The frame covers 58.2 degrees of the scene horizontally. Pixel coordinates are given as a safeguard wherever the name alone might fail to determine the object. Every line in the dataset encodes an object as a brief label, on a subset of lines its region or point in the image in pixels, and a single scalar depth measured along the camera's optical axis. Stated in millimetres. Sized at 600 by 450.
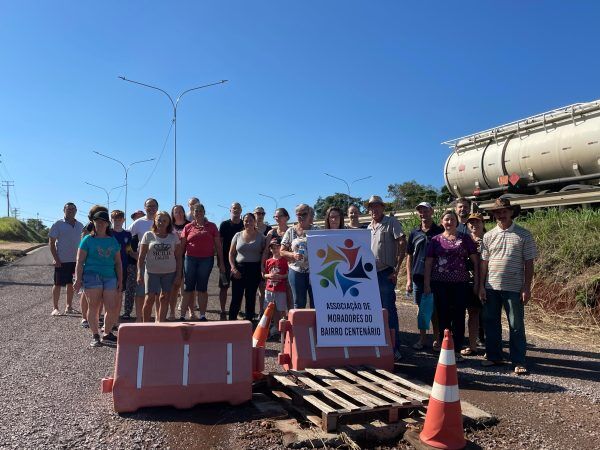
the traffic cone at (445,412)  3871
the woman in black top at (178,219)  8763
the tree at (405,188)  59250
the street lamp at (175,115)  23922
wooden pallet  4254
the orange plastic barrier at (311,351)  5668
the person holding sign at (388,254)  6770
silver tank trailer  13383
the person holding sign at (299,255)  6793
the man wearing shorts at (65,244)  8953
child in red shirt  7523
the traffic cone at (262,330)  5802
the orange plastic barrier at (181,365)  4566
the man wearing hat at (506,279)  6043
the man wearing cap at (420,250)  7121
